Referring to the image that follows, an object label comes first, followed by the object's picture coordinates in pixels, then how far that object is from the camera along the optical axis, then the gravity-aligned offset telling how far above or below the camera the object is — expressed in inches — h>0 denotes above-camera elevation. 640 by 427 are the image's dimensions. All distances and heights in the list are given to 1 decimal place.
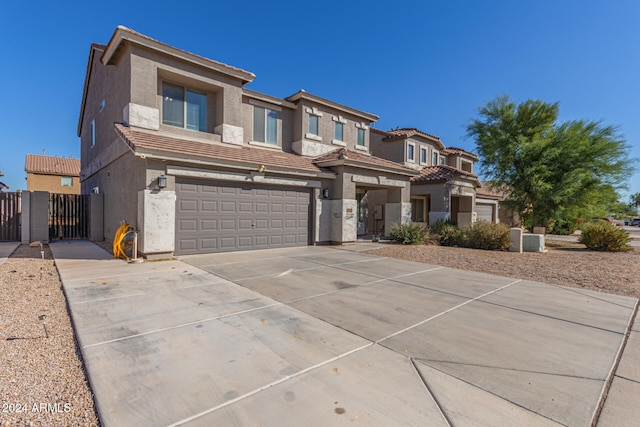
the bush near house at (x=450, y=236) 572.5 -48.7
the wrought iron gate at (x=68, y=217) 538.3 -25.4
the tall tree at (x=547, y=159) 589.0 +107.3
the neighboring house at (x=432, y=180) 730.8 +74.2
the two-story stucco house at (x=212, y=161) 390.3 +69.2
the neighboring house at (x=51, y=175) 1242.6 +113.1
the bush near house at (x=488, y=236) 520.7 -43.2
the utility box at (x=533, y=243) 508.1 -50.3
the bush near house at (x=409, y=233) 563.8 -43.7
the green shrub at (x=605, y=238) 510.3 -41.3
